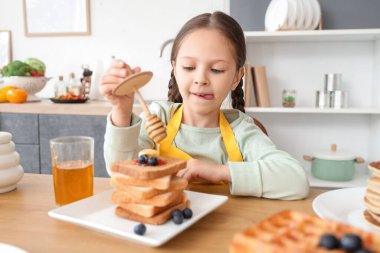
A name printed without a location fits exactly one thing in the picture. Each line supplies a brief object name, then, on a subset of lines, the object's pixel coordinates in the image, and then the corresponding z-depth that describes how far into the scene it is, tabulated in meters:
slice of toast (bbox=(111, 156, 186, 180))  0.75
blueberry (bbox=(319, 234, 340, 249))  0.41
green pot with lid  2.44
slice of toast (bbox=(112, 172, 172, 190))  0.75
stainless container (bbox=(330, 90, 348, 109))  2.50
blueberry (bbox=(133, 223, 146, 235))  0.66
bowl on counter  2.88
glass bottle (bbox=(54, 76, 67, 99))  3.01
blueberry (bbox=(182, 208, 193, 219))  0.73
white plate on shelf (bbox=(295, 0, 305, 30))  2.39
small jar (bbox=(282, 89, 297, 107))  2.60
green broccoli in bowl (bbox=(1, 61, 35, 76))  2.86
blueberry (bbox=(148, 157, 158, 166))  0.80
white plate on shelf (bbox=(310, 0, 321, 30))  2.44
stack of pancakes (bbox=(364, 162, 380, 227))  0.73
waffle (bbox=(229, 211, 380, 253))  0.42
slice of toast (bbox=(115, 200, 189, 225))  0.72
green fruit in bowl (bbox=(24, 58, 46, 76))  2.98
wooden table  0.64
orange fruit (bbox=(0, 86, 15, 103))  2.86
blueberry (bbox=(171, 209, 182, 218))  0.72
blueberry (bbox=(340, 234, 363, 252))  0.41
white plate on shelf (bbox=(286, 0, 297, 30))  2.38
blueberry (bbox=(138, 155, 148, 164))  0.81
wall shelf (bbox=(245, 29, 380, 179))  2.67
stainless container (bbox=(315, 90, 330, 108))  2.56
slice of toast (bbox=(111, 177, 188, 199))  0.75
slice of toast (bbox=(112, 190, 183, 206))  0.74
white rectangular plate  0.65
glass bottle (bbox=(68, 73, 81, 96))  2.99
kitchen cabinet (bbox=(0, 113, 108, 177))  2.62
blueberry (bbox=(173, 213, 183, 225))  0.71
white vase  0.95
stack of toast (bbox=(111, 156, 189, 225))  0.73
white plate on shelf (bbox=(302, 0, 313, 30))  2.41
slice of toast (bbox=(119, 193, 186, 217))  0.72
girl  0.98
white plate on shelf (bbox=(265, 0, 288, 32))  2.39
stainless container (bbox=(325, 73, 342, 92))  2.51
